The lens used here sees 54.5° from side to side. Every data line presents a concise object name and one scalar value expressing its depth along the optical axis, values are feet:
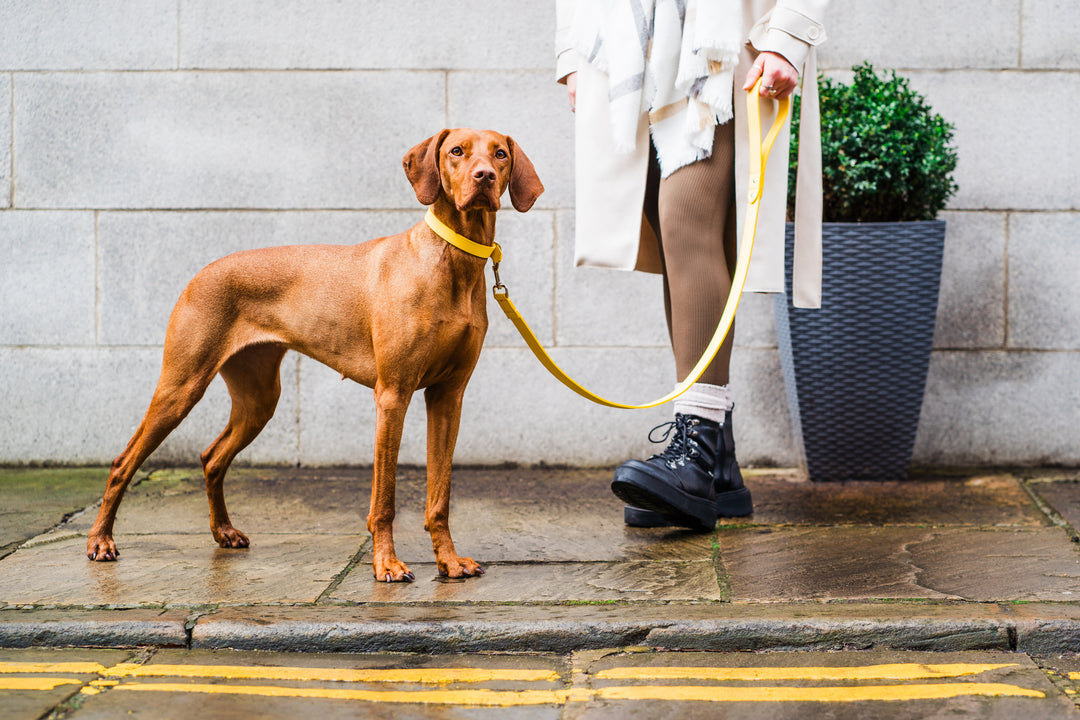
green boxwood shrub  13.70
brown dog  9.89
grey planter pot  13.79
